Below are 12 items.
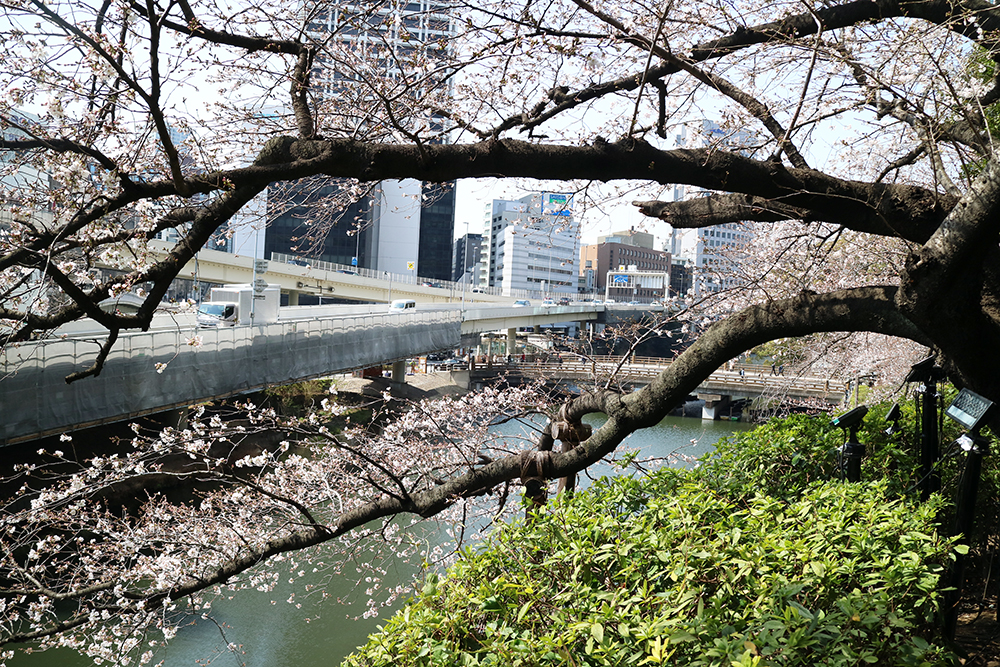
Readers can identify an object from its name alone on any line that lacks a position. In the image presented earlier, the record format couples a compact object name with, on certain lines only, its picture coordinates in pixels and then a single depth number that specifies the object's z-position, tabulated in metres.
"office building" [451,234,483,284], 91.72
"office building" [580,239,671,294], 81.62
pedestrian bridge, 16.90
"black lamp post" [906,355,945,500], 3.35
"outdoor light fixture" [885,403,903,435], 3.77
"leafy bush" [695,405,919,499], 3.63
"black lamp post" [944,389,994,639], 2.65
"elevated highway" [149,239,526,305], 26.25
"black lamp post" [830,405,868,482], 3.29
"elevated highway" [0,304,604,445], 10.18
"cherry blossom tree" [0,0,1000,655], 2.88
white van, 30.37
